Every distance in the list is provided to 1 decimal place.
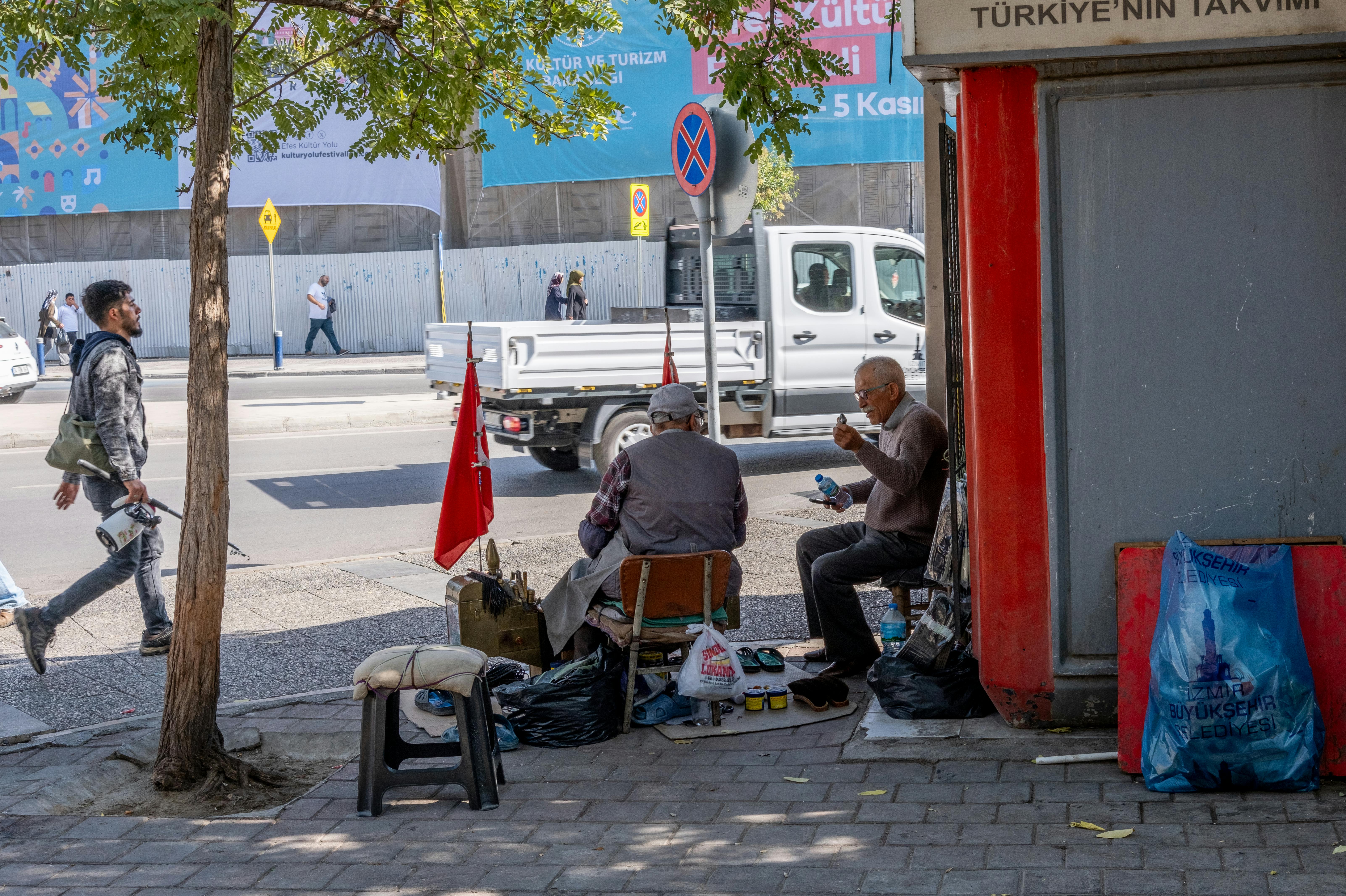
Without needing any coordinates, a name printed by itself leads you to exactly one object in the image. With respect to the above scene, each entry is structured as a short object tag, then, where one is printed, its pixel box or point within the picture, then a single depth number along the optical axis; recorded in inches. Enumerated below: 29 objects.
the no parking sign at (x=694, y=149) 591.8
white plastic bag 402.3
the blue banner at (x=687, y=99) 2321.6
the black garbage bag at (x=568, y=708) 401.4
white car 1482.5
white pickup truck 870.4
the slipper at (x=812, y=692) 423.5
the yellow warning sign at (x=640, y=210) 1596.9
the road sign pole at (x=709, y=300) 587.2
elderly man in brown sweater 458.6
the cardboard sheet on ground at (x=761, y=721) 410.3
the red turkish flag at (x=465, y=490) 478.6
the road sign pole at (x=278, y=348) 2003.0
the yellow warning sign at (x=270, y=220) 1859.0
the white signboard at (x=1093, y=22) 333.4
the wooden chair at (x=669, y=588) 410.6
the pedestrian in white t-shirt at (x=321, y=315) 2226.9
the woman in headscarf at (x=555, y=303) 2048.5
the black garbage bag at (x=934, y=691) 400.5
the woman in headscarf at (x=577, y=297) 1831.9
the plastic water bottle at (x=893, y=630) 456.8
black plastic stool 346.9
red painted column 362.3
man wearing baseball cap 429.1
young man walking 512.7
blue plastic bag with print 324.2
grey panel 348.5
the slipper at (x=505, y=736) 400.2
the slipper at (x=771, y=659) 476.1
